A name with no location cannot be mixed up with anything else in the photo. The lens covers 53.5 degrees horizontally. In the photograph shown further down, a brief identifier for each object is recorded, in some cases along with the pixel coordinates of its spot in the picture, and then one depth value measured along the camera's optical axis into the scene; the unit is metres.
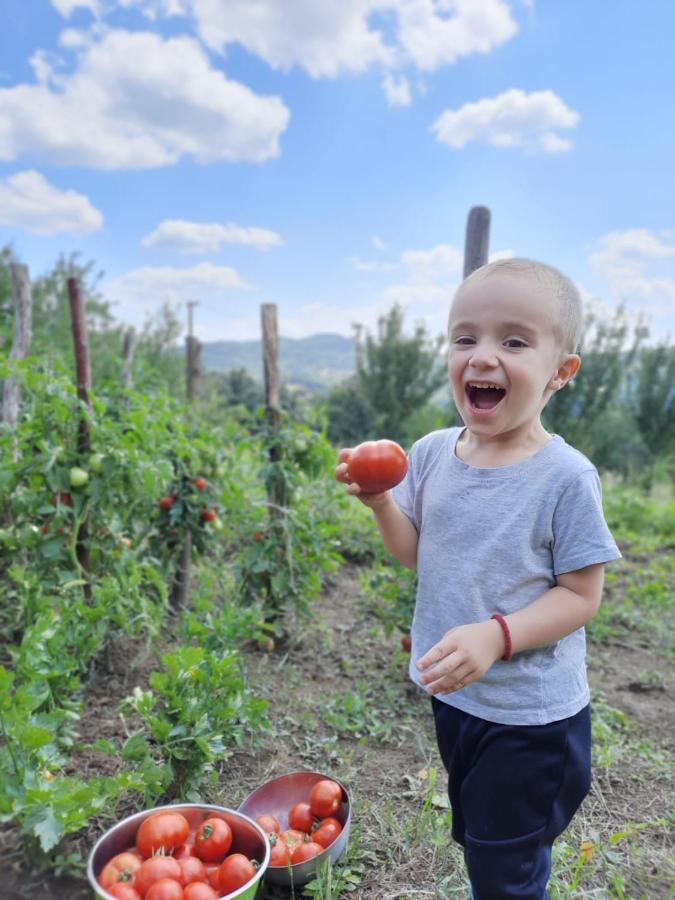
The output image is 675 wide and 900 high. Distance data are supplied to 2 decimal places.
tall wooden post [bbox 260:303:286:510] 3.45
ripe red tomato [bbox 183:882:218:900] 1.44
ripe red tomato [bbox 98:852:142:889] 1.44
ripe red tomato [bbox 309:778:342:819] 1.95
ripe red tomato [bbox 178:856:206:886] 1.51
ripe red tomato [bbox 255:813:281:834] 1.89
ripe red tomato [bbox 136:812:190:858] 1.56
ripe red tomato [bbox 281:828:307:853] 1.82
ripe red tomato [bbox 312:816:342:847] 1.86
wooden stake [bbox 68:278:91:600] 2.90
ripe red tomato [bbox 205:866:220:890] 1.54
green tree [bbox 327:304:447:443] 22.23
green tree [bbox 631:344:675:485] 17.98
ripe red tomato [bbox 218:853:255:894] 1.51
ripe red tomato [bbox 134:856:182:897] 1.43
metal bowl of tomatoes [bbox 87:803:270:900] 1.43
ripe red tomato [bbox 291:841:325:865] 1.78
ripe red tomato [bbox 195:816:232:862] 1.60
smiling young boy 1.29
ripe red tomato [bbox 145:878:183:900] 1.39
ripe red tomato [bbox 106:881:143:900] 1.38
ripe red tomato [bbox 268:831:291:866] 1.77
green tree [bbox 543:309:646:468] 17.55
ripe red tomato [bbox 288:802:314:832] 1.95
